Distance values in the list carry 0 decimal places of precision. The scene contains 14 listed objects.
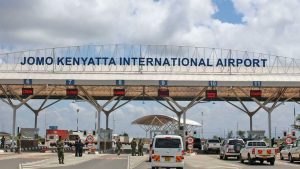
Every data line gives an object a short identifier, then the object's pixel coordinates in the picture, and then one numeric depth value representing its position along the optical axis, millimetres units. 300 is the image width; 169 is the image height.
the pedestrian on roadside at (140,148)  45319
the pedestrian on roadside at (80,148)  41094
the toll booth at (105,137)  54341
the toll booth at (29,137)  53375
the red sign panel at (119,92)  48500
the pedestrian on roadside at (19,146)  46050
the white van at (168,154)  24844
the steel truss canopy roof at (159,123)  75250
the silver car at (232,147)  38562
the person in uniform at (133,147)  45300
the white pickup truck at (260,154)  32469
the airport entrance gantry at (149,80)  47156
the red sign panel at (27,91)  48250
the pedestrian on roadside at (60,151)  31394
